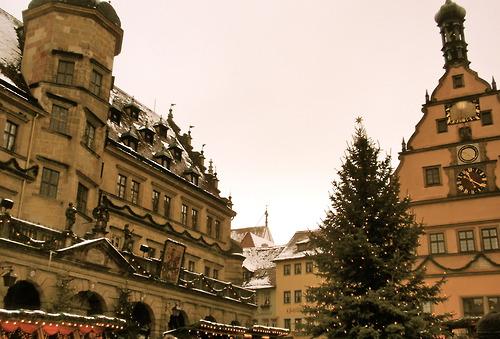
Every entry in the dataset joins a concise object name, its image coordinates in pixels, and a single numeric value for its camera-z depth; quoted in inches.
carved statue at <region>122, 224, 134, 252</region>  1056.2
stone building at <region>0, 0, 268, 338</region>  898.7
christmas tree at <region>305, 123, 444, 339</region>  759.1
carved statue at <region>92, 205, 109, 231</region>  994.1
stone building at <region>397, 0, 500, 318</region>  1310.3
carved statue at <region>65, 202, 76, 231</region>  892.0
